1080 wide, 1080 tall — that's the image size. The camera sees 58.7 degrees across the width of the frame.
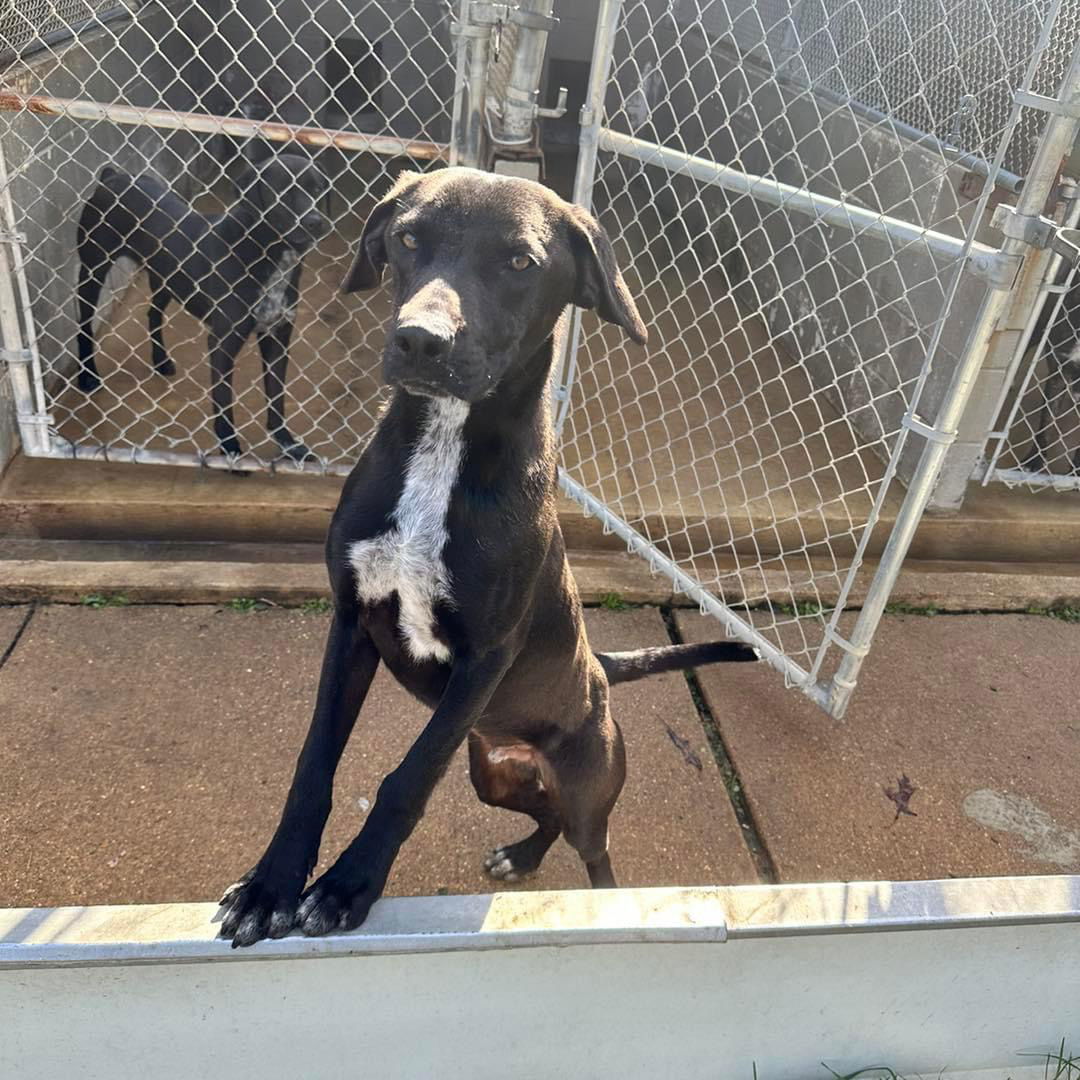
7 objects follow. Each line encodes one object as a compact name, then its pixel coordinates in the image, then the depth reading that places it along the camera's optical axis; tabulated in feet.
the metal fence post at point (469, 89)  9.10
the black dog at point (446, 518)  5.18
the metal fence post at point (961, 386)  6.49
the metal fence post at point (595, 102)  9.16
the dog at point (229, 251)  11.02
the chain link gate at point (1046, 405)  11.72
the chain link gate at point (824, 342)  8.27
